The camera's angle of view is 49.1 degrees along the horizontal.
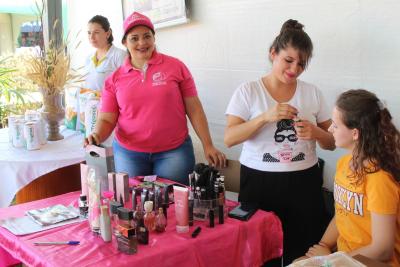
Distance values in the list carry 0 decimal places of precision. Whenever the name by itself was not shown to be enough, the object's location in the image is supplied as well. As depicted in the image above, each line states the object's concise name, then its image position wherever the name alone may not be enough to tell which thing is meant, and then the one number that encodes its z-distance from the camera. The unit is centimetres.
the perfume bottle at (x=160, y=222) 130
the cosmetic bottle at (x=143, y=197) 139
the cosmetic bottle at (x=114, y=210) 128
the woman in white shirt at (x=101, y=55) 294
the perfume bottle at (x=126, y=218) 120
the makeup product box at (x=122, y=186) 151
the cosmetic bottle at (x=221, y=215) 136
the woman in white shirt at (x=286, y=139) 155
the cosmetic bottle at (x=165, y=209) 139
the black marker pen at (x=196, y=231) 128
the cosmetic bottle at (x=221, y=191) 139
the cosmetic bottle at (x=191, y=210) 134
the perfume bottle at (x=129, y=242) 116
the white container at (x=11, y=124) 247
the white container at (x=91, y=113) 237
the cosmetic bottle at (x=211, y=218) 134
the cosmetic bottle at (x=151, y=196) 140
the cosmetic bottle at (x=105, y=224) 123
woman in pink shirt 194
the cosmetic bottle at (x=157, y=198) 142
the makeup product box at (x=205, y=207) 137
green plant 367
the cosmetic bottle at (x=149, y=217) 130
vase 257
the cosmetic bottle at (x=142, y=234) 122
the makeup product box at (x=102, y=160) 157
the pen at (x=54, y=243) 124
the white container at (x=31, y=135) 242
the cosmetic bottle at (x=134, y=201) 144
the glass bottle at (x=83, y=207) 144
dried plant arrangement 253
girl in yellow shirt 122
